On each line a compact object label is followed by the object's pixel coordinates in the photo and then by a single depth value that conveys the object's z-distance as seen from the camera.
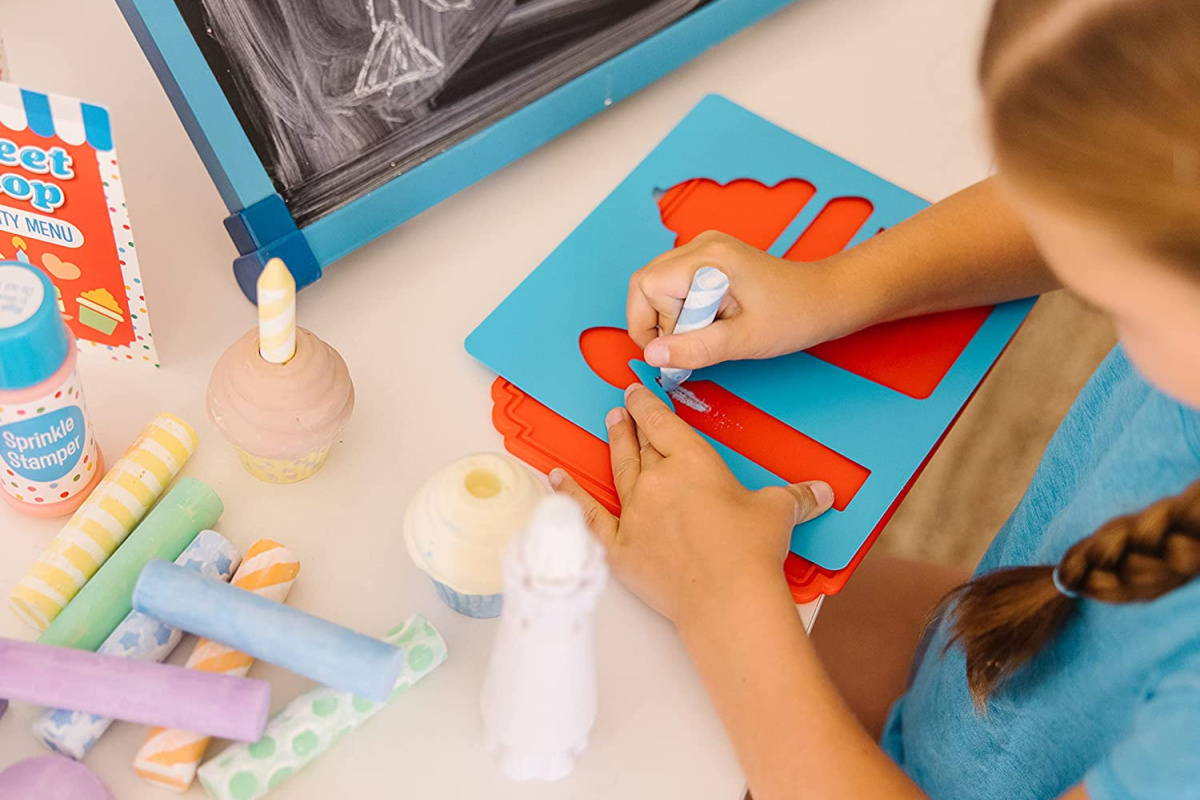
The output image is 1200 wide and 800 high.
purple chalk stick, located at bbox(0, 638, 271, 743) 0.49
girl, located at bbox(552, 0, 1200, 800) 0.42
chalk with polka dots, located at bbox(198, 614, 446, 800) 0.51
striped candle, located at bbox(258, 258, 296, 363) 0.50
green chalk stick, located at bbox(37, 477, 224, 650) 0.54
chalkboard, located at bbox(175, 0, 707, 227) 0.63
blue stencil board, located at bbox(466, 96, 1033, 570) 0.65
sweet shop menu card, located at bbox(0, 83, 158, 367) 0.54
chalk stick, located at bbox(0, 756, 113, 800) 0.49
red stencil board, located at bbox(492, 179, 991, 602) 0.65
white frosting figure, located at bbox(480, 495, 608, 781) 0.40
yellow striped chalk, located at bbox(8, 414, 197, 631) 0.55
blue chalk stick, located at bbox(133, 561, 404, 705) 0.51
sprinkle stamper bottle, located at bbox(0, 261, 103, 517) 0.50
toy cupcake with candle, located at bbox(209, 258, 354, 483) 0.56
